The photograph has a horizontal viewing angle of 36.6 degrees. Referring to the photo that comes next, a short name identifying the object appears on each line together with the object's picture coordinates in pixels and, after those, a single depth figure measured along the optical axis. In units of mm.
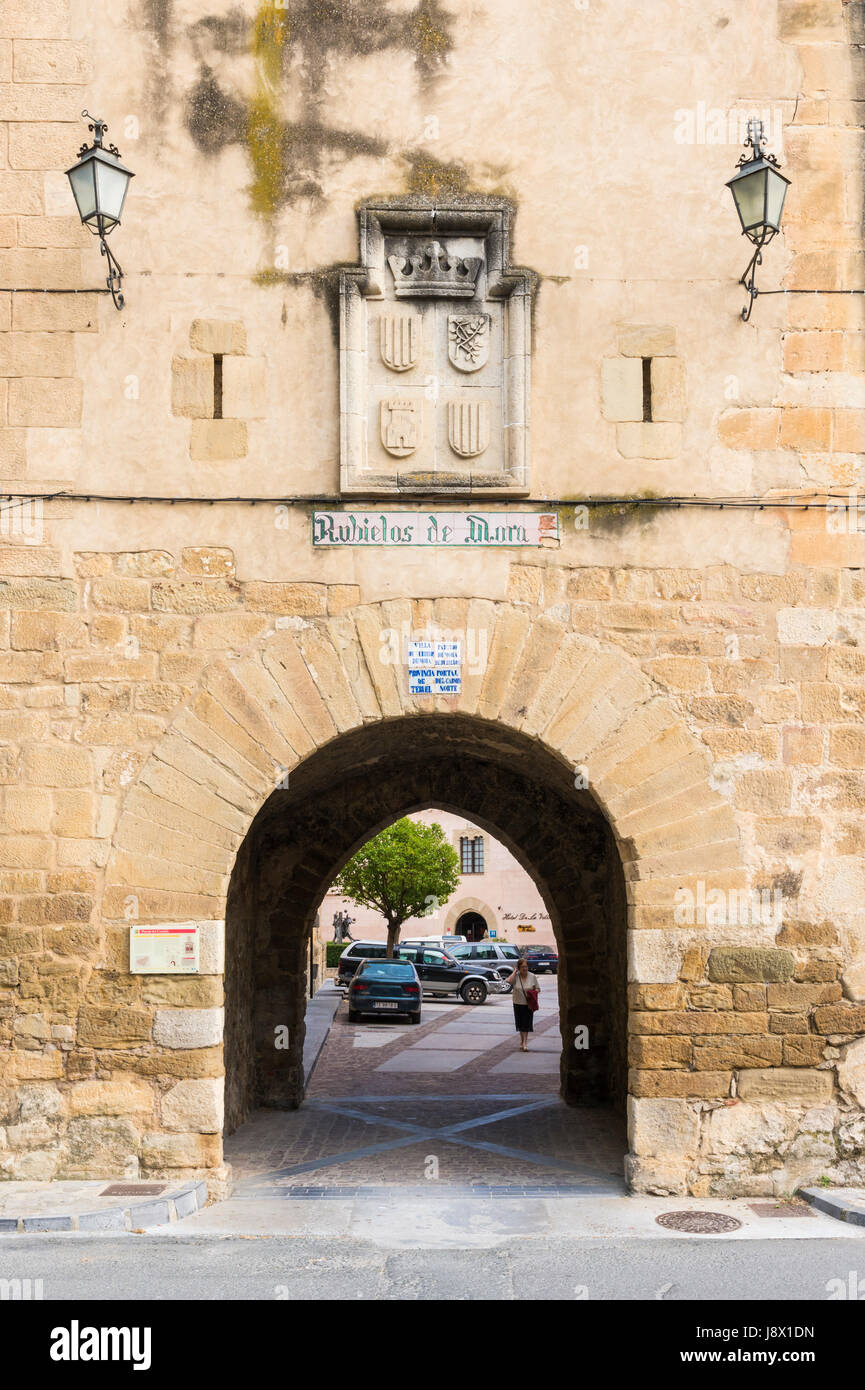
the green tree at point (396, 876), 30875
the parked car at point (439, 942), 29159
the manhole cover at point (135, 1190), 6539
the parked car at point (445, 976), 26703
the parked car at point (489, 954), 31047
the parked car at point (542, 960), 36281
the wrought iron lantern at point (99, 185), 6789
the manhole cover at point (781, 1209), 6617
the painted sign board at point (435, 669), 7156
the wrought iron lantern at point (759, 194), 6902
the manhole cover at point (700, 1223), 6305
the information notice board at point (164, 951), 6918
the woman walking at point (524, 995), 15414
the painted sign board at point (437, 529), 7246
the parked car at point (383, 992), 19828
